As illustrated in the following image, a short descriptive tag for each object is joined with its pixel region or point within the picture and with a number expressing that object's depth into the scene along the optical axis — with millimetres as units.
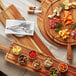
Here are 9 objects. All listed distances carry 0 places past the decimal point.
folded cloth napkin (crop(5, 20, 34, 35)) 2180
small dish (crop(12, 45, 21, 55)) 2090
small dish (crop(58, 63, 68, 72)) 2012
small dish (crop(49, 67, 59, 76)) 2009
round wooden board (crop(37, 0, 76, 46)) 2117
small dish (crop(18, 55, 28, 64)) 2077
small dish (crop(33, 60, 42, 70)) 2048
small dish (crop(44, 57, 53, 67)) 2039
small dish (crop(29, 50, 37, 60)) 2079
